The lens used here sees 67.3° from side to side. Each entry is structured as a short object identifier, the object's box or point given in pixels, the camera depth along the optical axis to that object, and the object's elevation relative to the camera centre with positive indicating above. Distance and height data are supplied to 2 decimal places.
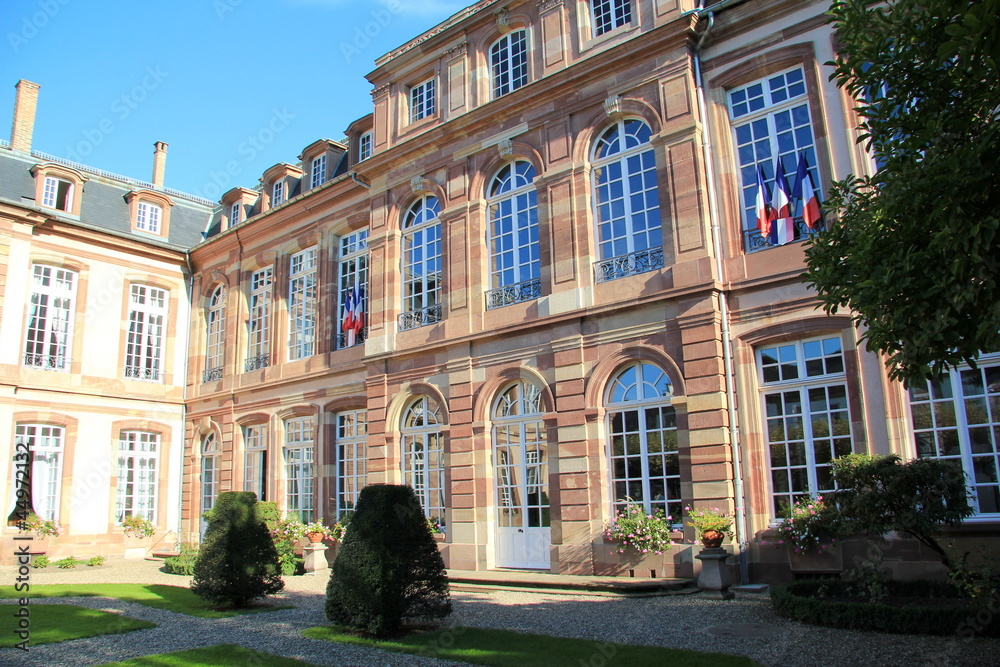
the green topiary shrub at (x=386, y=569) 7.29 -0.92
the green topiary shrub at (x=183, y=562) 14.47 -1.56
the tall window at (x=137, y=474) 19.36 +0.23
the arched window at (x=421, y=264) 14.34 +4.02
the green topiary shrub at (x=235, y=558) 9.37 -0.97
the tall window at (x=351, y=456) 15.80 +0.41
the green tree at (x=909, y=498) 7.08 -0.39
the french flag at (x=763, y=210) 10.16 +3.37
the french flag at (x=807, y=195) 9.84 +3.46
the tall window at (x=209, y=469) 19.56 +0.30
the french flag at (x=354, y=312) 15.88 +3.41
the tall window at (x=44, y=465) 17.78 +0.50
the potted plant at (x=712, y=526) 9.45 -0.78
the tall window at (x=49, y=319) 18.25 +4.07
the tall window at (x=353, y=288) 15.95 +4.10
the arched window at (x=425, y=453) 13.69 +0.37
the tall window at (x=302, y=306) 17.67 +4.04
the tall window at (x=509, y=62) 13.62 +7.39
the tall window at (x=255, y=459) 18.08 +0.48
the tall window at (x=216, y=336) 20.20 +3.90
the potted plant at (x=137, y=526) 18.78 -1.07
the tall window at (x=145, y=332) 20.12 +4.02
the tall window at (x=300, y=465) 16.86 +0.28
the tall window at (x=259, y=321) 18.84 +3.97
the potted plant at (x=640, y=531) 10.22 -0.88
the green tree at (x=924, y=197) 4.40 +1.61
